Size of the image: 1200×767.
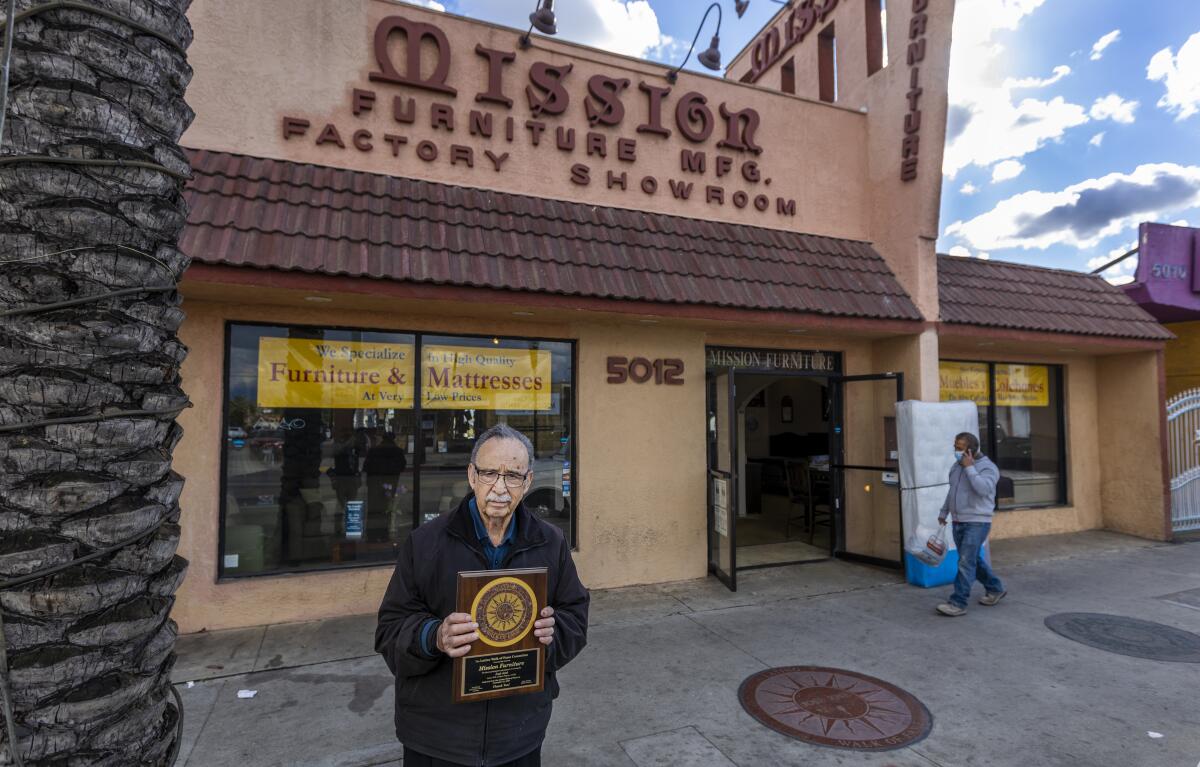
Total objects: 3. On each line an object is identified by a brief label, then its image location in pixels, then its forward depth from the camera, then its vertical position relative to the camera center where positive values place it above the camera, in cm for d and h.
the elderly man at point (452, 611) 218 -76
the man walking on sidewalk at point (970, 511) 620 -101
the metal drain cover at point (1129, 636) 525 -205
